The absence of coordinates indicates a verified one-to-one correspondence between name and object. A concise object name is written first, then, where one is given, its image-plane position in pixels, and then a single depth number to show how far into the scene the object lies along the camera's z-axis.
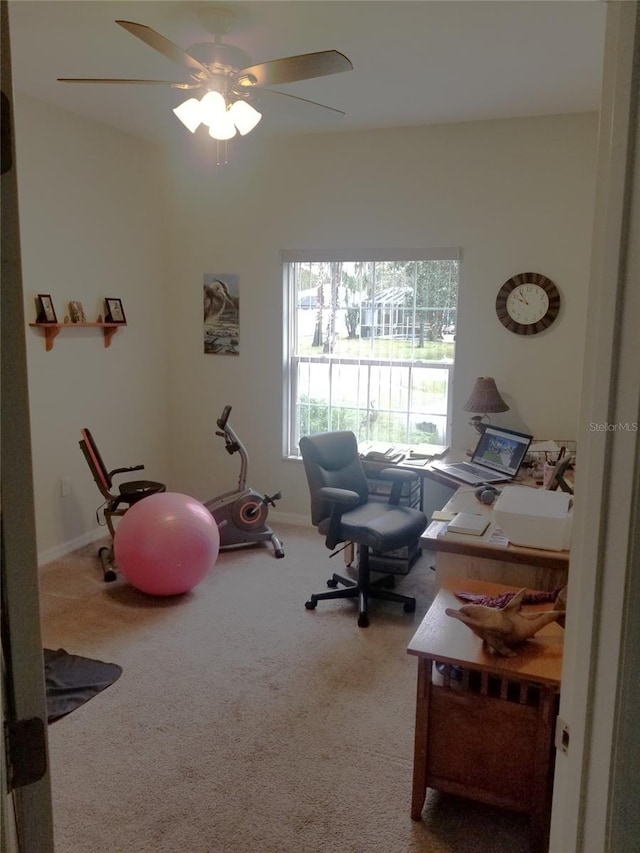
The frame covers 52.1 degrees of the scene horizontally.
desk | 2.37
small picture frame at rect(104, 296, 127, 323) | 4.48
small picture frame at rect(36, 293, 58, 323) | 3.91
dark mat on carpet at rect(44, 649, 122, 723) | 2.68
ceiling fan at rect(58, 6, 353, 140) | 2.47
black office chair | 3.35
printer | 2.38
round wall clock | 4.02
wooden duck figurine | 1.93
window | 4.39
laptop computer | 3.55
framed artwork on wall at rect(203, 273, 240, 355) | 4.88
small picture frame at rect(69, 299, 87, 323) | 4.17
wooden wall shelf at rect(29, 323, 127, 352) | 3.95
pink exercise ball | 3.42
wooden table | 1.91
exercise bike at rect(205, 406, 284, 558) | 4.29
